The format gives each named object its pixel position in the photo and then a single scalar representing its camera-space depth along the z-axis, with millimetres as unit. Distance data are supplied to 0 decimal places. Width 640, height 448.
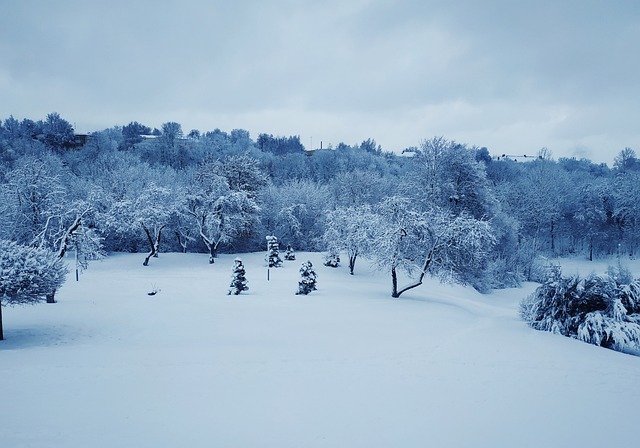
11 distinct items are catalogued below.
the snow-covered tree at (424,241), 21719
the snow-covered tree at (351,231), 25906
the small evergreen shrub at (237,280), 22859
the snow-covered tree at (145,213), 35003
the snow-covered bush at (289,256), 37250
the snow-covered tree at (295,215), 44669
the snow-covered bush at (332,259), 34156
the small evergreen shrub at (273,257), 34091
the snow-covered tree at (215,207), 36938
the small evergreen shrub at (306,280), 23156
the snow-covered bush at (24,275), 12492
